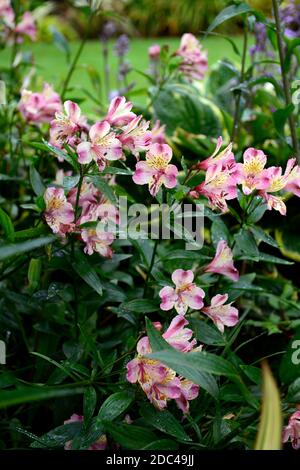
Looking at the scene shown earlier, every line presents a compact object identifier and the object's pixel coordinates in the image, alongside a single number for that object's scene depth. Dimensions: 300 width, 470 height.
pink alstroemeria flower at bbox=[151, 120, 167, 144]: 1.29
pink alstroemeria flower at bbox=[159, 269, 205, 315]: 0.91
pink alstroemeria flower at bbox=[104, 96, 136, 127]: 0.93
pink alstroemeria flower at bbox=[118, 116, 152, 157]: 0.92
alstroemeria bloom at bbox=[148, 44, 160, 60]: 1.64
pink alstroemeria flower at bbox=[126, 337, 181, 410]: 0.83
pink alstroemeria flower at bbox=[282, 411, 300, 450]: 0.84
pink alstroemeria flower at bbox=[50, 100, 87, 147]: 0.94
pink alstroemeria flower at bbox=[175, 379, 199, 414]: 0.87
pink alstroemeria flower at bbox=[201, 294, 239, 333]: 0.94
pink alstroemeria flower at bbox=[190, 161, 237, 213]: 0.90
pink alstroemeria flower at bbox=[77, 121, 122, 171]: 0.88
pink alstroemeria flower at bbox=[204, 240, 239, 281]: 0.97
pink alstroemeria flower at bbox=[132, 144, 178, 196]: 0.89
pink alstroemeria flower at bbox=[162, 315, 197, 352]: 0.85
